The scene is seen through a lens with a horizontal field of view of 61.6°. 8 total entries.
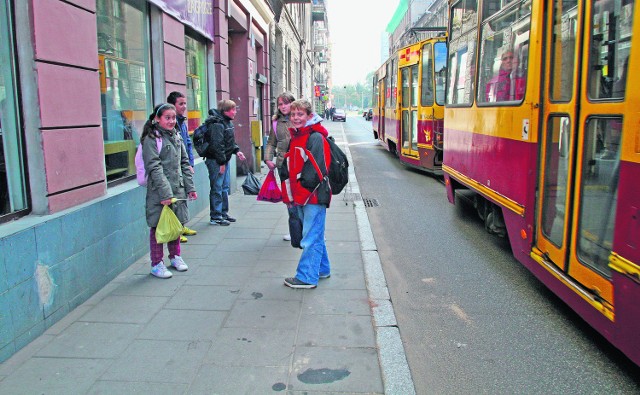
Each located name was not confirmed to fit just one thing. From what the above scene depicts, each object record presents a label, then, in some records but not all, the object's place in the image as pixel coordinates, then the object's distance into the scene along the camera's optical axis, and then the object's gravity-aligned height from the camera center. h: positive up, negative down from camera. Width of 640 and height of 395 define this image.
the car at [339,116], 57.69 +0.17
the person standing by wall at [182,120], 6.20 -0.02
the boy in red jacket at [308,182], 4.59 -0.55
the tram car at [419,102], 12.18 +0.37
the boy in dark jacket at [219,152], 7.15 -0.45
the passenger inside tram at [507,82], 4.97 +0.33
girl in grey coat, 4.85 -0.52
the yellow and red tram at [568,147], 3.10 -0.23
